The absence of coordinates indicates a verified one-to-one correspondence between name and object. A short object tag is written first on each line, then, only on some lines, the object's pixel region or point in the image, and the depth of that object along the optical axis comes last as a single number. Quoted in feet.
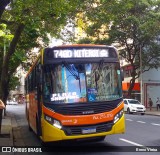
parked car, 112.98
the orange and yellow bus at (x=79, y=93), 32.99
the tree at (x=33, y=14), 41.88
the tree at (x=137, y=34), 121.90
